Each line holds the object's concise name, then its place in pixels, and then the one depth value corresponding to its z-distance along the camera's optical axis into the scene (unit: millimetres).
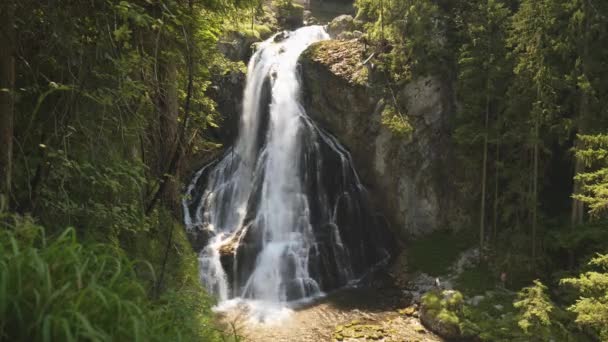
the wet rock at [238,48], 20469
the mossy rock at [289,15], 27598
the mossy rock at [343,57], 18375
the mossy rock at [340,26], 22562
